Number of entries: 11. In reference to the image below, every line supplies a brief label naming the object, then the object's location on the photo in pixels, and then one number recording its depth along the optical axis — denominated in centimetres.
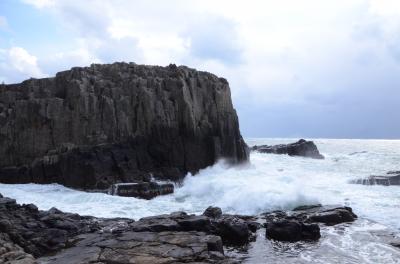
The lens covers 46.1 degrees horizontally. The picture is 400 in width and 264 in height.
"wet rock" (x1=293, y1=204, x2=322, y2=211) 2528
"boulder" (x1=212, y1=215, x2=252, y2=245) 1867
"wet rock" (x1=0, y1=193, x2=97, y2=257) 1781
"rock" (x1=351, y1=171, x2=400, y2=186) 3575
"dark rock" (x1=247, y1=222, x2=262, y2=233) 2044
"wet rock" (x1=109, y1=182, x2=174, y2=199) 3094
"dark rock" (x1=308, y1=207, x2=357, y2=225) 2223
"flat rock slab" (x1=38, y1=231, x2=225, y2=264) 1506
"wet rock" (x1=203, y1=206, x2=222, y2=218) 2231
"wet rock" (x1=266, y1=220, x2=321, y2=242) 1906
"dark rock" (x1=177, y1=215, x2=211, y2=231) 1870
